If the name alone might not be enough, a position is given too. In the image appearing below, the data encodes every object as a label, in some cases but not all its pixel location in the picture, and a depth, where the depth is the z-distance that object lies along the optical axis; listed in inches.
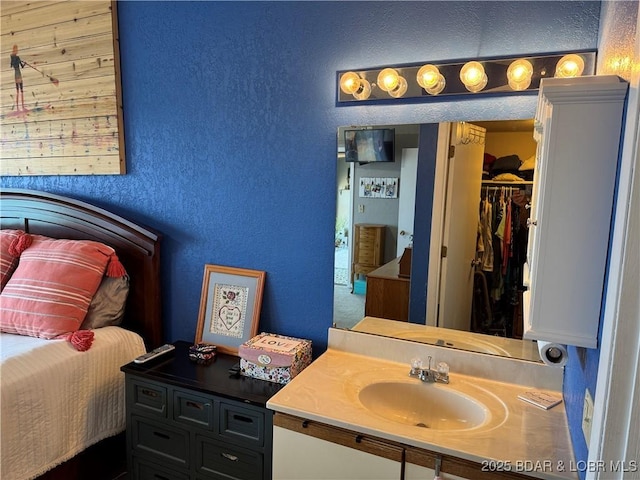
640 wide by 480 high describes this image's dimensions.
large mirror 63.8
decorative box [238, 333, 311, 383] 69.3
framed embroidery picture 82.3
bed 68.9
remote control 76.9
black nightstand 64.2
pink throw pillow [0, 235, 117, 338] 81.1
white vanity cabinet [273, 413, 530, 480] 48.3
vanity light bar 58.1
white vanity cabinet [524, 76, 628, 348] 40.0
